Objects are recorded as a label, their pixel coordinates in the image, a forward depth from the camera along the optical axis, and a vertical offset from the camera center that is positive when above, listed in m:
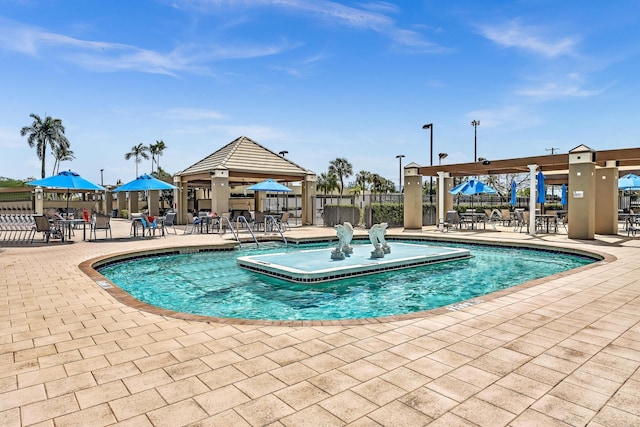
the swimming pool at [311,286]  6.08 -1.58
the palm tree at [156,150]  55.12 +8.09
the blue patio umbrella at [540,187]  15.21 +0.61
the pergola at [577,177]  13.02 +1.04
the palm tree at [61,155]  43.25 +6.06
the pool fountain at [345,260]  7.83 -1.29
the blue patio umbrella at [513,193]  18.27 +0.49
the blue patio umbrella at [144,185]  15.77 +0.89
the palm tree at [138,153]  54.44 +7.62
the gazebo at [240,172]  18.80 +1.76
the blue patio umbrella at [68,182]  13.66 +0.93
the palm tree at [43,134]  41.47 +7.98
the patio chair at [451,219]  16.77 -0.66
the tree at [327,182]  57.37 +3.43
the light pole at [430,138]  27.12 +4.95
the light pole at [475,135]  38.73 +6.89
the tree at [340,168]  59.78 +5.68
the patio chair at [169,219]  15.29 -0.50
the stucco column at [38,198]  23.72 +0.59
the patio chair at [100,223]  13.06 -0.53
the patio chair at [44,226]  11.81 -0.57
